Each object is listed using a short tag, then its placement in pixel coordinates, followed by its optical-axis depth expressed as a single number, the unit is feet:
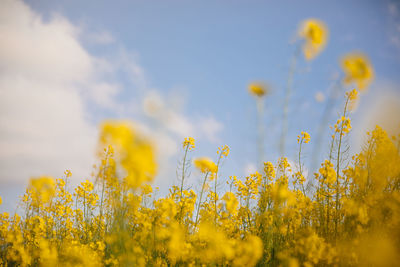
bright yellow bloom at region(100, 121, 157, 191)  5.81
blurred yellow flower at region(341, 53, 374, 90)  9.96
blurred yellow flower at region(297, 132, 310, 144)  14.99
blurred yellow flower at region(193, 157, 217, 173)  14.55
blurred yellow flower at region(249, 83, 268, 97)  10.60
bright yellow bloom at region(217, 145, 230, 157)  15.92
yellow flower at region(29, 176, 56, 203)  19.43
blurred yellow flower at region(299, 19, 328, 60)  9.73
